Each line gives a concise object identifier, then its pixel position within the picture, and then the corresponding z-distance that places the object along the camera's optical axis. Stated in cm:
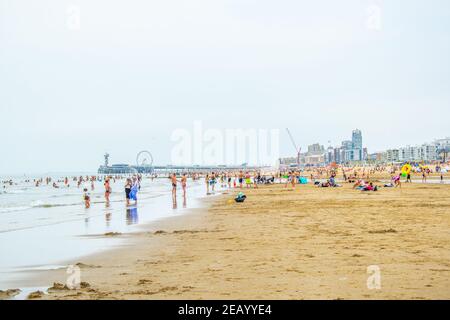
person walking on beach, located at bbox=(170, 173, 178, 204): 3378
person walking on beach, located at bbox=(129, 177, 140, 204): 3476
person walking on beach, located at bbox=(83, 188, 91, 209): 3240
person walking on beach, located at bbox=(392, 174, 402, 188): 4904
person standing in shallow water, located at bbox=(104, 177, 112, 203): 3650
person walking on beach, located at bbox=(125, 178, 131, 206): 3319
